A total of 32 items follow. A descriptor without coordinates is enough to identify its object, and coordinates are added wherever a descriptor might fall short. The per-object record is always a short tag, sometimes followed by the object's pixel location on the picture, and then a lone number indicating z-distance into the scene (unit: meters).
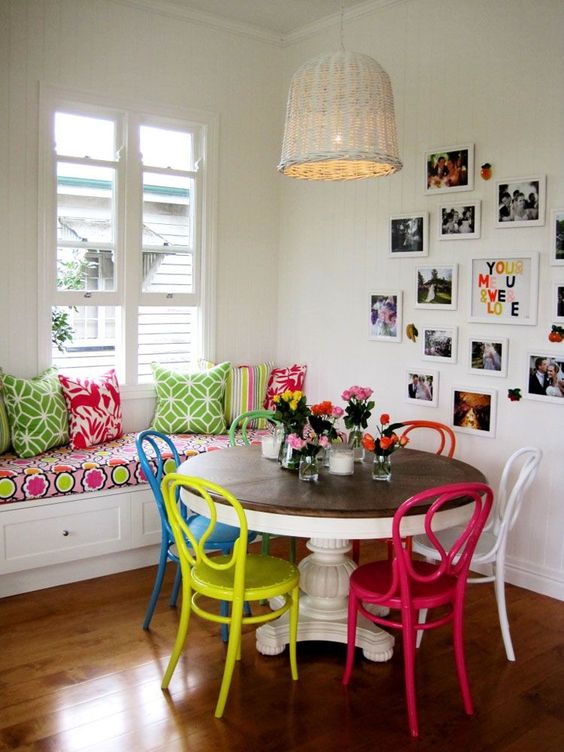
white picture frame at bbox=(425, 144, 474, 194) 4.09
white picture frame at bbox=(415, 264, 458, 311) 4.21
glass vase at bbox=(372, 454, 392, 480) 3.10
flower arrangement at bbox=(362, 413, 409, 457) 3.03
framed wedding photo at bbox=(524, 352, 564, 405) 3.74
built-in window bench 3.72
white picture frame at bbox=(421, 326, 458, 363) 4.22
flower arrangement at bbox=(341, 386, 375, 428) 3.23
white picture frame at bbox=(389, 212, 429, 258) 4.34
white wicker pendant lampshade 2.96
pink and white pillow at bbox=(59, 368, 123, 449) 4.25
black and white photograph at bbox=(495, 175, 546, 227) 3.79
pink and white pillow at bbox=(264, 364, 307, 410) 5.08
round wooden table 2.75
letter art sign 3.83
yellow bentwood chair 2.70
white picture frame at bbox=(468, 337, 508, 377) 3.98
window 4.42
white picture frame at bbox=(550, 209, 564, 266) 3.70
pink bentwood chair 2.65
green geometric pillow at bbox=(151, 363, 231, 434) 4.71
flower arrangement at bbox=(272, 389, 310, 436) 3.16
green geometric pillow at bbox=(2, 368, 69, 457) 4.02
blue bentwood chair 3.29
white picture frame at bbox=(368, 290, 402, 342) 4.52
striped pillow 4.93
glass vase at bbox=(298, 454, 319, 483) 3.10
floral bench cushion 3.71
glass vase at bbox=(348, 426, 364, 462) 3.40
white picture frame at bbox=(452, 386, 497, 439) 4.05
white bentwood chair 3.15
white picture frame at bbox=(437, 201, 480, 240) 4.07
